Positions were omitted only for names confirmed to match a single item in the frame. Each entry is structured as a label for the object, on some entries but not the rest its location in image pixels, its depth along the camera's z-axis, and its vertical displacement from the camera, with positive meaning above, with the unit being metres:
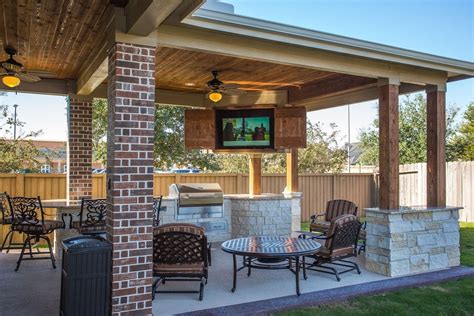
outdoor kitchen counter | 8.09 -0.94
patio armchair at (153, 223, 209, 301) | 4.54 -0.98
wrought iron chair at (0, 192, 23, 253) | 6.13 -0.70
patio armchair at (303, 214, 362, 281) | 5.35 -1.01
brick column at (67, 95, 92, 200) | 7.28 +0.32
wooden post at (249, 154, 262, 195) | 9.11 -0.17
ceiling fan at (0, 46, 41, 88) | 5.52 +1.30
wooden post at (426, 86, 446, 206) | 6.38 +0.41
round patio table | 4.68 -0.97
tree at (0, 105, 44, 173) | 10.69 +0.49
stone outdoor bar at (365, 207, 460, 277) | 5.59 -1.01
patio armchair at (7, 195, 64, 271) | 6.01 -0.81
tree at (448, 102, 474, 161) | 16.97 +1.28
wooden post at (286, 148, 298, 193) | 9.45 -0.08
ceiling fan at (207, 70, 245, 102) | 6.96 +1.34
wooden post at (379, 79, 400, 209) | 5.84 +0.32
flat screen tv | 8.40 +0.79
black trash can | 3.55 -0.98
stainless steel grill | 7.57 -0.61
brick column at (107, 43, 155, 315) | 3.88 -0.10
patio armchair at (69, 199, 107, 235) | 6.07 -0.79
